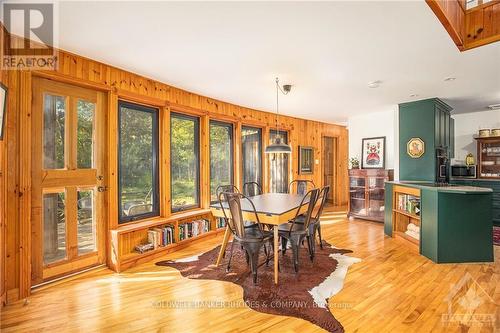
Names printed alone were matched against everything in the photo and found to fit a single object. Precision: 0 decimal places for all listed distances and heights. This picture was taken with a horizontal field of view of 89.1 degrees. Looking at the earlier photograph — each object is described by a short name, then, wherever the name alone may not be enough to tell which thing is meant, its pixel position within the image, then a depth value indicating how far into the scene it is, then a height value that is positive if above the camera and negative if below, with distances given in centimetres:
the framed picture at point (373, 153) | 571 +28
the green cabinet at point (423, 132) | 464 +62
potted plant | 600 +5
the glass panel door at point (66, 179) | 265 -13
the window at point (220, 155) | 489 +23
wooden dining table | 271 -50
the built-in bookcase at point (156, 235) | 314 -99
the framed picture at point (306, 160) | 665 +15
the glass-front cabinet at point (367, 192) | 545 -61
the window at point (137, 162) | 348 +8
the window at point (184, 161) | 421 +10
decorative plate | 477 +33
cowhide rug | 222 -125
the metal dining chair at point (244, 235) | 270 -79
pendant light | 354 +27
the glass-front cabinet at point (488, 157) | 552 +15
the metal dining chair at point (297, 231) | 291 -78
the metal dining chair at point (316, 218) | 336 -74
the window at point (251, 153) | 557 +30
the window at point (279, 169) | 615 -7
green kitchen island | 328 -80
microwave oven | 559 -15
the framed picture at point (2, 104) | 212 +56
